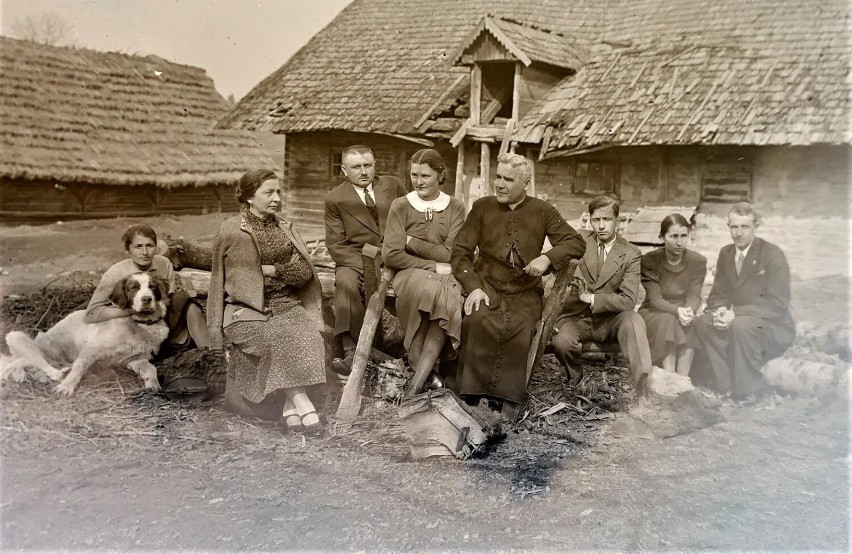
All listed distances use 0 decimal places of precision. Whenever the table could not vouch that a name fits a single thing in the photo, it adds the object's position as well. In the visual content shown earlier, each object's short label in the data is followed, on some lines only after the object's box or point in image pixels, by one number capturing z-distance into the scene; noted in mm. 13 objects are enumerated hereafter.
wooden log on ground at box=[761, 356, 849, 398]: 5270
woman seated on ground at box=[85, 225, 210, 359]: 5422
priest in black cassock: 4875
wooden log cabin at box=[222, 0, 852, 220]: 11125
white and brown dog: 5367
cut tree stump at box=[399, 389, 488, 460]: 4363
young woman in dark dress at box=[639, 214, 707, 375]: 5332
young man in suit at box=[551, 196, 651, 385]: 5289
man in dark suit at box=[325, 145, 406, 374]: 5727
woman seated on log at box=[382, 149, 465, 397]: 4918
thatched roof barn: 15844
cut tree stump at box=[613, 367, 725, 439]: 4812
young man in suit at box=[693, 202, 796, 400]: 5270
